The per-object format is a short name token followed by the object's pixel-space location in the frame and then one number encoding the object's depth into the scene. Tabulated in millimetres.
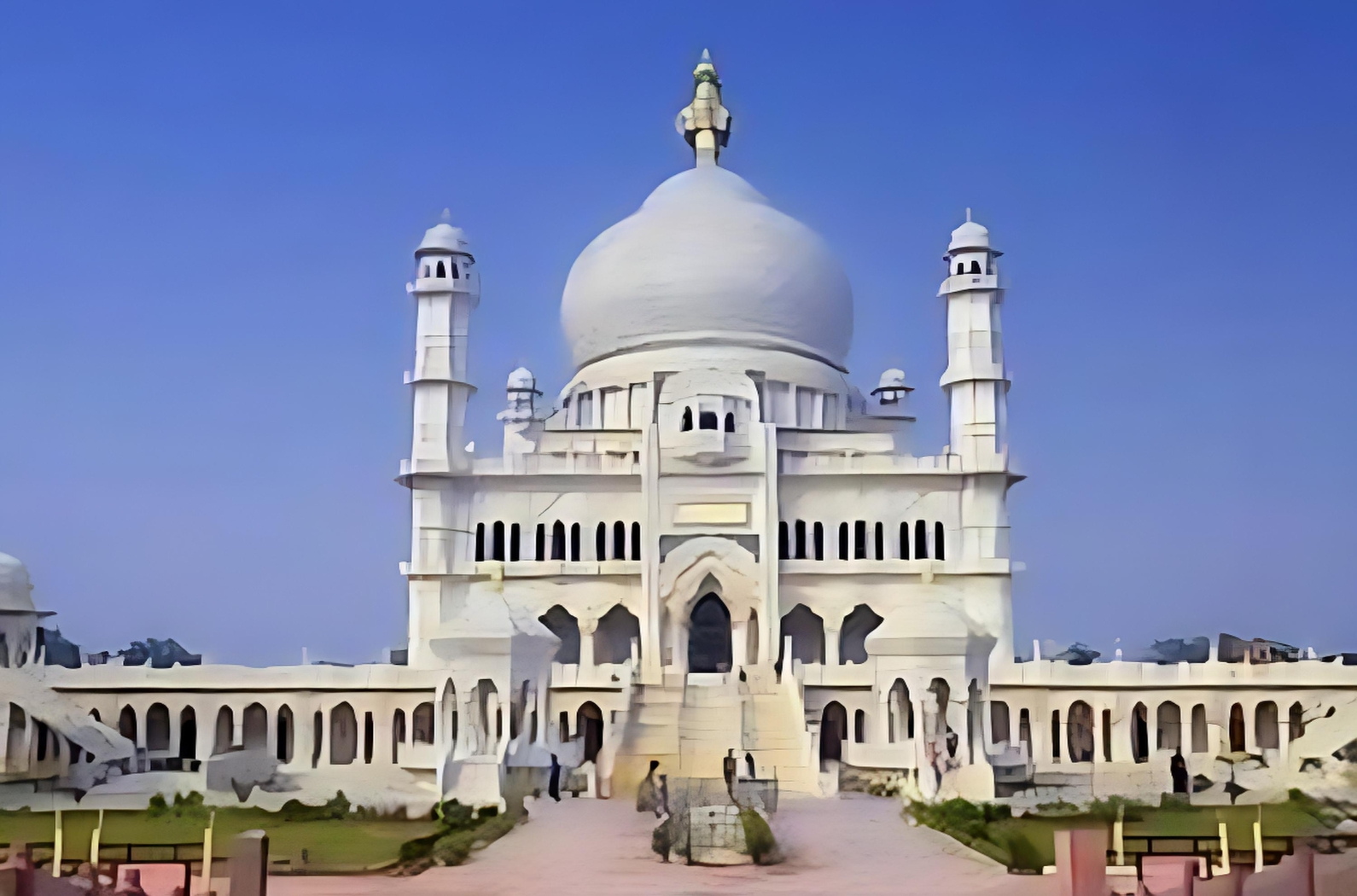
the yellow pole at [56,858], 19303
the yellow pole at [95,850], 18928
